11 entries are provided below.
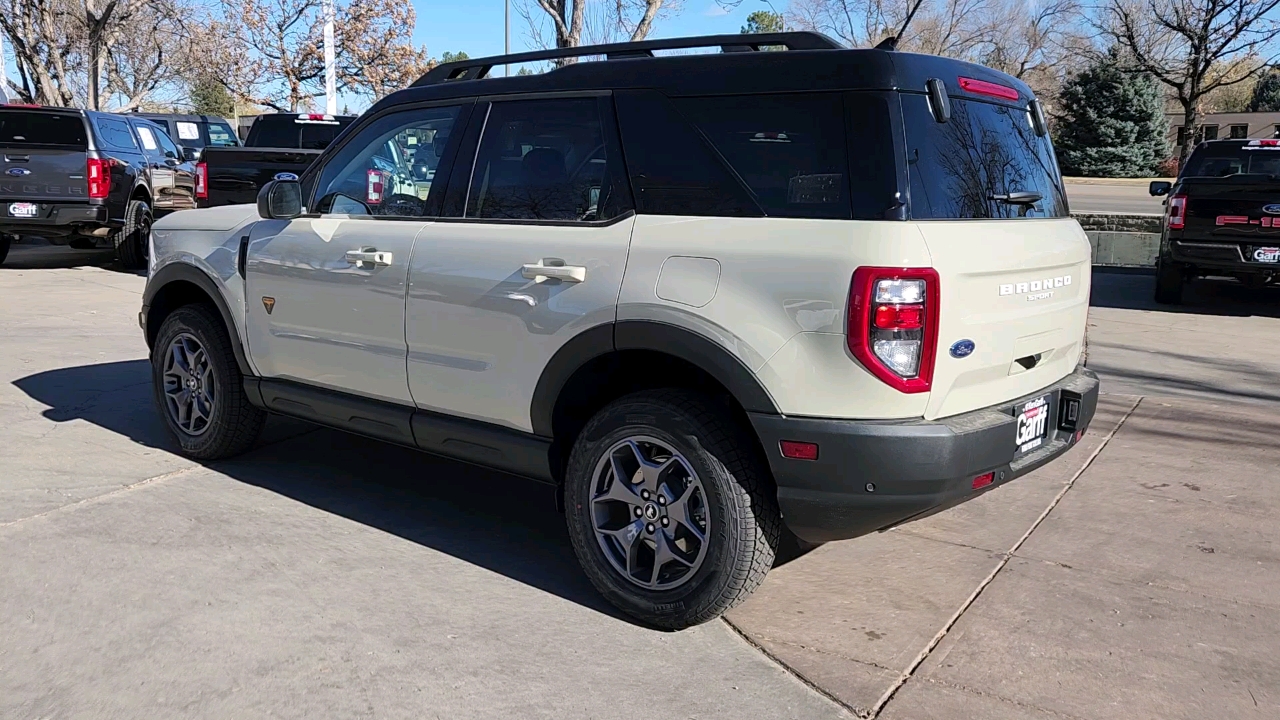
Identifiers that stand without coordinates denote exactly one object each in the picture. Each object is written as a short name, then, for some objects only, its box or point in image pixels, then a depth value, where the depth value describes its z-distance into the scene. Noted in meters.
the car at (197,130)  24.88
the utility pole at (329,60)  19.20
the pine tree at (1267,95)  56.50
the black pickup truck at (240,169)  12.26
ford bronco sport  3.21
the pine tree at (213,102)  53.00
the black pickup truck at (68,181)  12.34
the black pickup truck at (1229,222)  10.26
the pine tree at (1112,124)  38.94
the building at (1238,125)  52.47
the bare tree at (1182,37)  35.25
